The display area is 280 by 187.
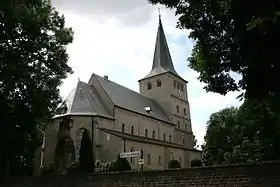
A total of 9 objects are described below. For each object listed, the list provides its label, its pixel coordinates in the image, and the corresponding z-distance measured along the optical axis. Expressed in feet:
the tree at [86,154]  93.51
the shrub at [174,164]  104.91
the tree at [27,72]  66.39
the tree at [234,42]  36.24
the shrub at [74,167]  90.81
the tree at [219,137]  153.48
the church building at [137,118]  127.95
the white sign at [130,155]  55.07
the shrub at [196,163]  103.95
